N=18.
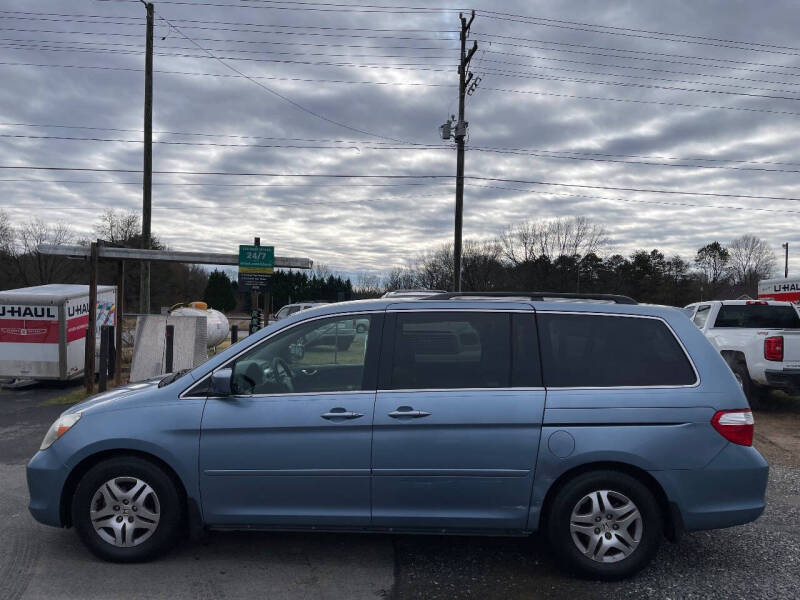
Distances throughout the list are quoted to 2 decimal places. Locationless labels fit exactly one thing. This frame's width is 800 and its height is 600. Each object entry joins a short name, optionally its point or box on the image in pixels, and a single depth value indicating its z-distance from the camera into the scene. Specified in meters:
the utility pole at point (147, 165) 17.67
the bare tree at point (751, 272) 93.38
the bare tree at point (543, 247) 65.88
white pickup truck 9.66
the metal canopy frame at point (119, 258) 11.34
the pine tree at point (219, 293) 89.12
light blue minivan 3.92
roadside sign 13.40
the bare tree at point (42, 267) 58.22
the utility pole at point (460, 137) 23.06
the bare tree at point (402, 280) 79.44
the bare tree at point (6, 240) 57.78
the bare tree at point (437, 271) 71.19
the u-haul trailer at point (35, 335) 12.12
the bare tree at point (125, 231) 62.75
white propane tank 21.06
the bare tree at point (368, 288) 89.81
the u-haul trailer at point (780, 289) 19.56
